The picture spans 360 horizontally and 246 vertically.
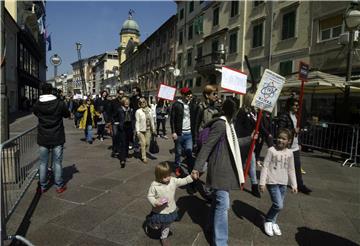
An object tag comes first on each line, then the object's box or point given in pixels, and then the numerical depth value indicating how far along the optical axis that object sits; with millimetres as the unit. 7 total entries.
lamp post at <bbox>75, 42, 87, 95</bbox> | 23844
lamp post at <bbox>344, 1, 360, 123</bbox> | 8492
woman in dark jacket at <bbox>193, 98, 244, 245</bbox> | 3219
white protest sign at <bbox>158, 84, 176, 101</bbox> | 9695
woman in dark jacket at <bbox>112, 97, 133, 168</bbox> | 7367
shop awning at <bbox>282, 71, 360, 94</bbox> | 9422
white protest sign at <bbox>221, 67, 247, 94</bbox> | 5914
